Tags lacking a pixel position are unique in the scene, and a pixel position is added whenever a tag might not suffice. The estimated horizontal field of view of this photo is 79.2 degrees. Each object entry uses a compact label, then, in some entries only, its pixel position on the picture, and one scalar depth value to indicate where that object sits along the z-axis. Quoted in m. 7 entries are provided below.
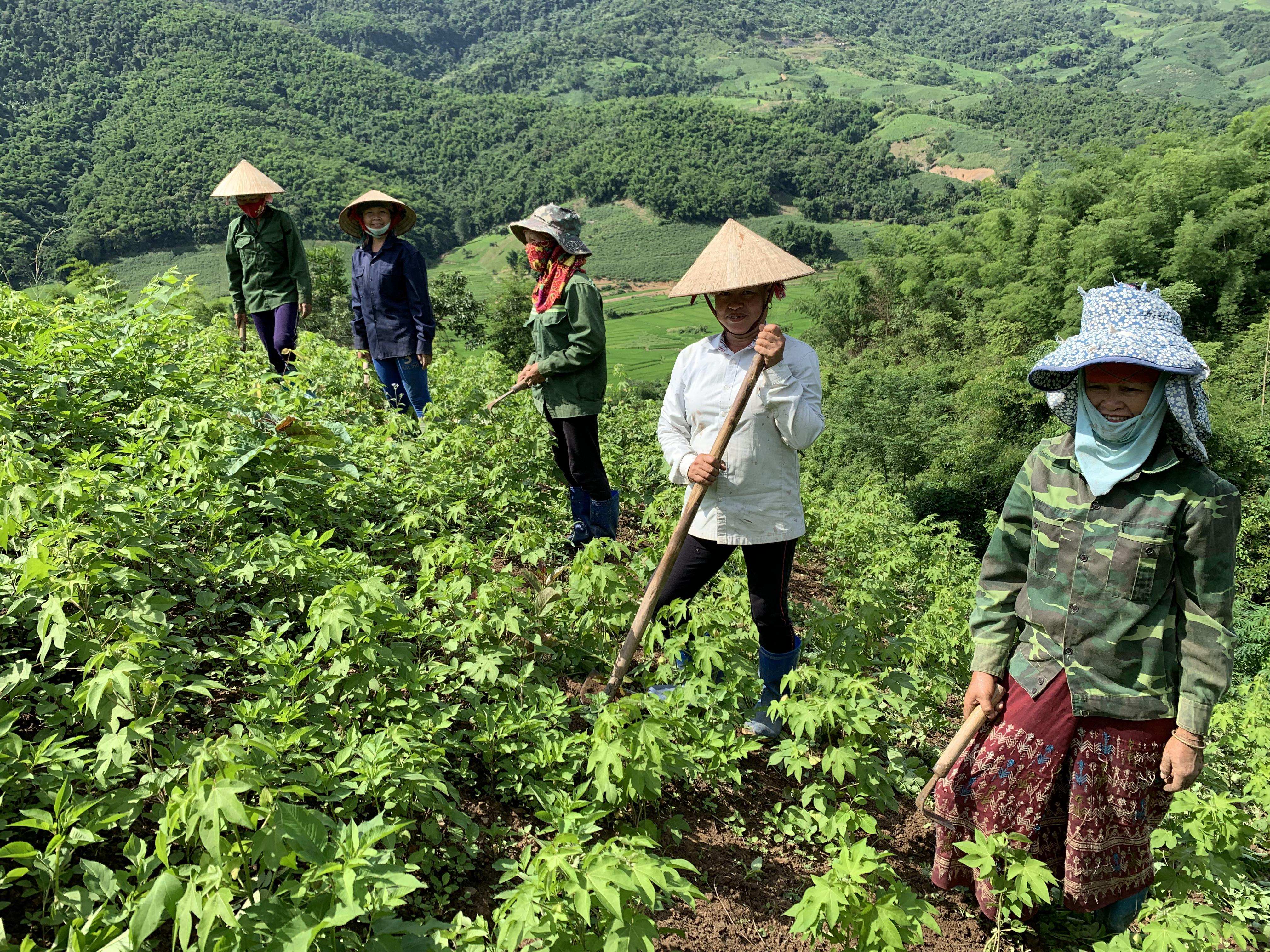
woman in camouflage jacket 2.23
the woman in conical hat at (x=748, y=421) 3.03
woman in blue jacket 5.97
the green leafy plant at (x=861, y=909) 2.03
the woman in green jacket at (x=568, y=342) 4.38
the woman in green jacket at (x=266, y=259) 6.16
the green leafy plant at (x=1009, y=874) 2.37
